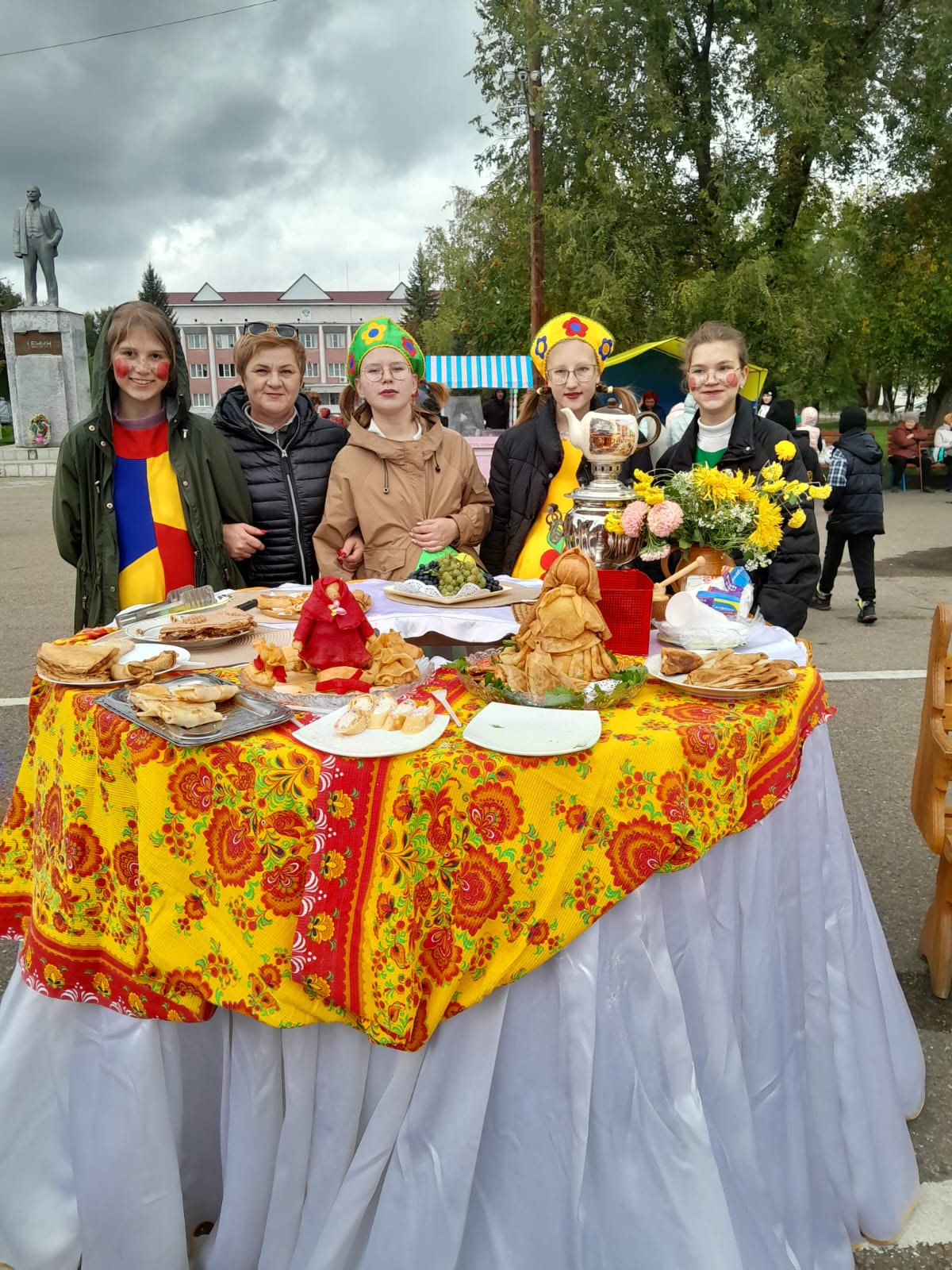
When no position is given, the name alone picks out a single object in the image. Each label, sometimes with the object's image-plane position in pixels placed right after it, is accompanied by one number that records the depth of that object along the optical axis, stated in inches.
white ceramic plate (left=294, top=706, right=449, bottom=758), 65.7
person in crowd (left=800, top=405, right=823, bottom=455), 496.7
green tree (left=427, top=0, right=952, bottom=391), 647.8
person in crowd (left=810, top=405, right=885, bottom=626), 324.2
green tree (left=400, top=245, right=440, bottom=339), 2437.1
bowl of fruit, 111.3
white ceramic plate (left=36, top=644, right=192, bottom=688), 87.4
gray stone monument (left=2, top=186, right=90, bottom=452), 1000.2
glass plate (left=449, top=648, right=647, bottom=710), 73.9
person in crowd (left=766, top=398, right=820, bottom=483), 297.7
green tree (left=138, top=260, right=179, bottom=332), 2857.5
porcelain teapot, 92.6
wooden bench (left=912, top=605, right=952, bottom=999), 108.2
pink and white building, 3233.3
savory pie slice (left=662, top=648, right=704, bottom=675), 82.4
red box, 90.4
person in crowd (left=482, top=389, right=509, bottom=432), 816.6
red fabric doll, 85.6
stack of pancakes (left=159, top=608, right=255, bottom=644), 96.0
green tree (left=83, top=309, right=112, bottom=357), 3153.3
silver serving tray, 68.1
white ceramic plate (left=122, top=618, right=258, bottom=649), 95.8
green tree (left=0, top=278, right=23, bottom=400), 2434.8
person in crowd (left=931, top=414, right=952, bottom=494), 767.1
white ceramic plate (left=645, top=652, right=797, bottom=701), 75.9
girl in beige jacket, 136.5
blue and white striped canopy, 815.7
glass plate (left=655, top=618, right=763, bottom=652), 90.4
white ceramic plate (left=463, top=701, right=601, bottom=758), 65.0
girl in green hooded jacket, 131.8
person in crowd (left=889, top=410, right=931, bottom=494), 770.8
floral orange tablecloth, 64.7
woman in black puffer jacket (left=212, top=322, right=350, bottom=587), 144.6
